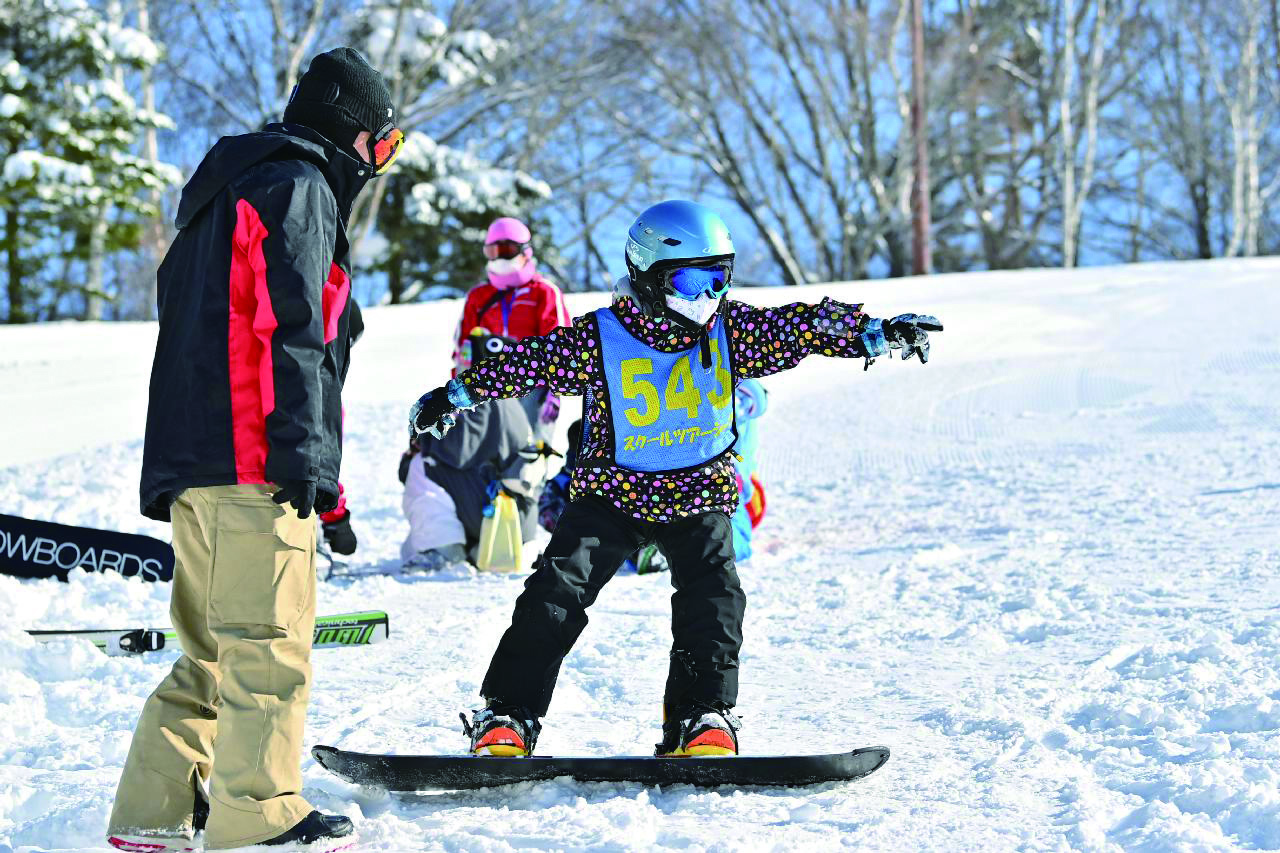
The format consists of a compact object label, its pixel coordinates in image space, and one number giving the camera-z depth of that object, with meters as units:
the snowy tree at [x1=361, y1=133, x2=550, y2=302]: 46.53
